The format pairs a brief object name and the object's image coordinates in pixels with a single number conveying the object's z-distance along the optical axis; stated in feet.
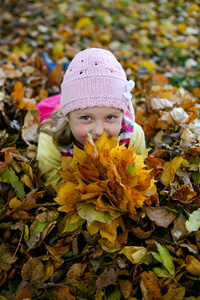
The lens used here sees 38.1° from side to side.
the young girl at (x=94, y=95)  5.18
